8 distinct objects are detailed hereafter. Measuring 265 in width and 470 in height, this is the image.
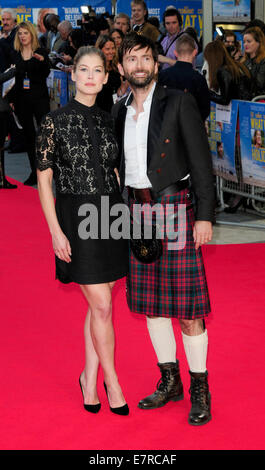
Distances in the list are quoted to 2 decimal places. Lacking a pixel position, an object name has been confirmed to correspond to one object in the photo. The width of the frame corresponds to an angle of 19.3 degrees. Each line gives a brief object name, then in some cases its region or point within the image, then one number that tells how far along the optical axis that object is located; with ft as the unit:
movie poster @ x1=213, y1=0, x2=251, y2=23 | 32.76
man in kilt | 12.24
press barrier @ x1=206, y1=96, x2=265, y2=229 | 24.99
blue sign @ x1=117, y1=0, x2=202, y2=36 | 55.42
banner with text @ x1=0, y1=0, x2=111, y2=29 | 54.65
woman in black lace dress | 12.24
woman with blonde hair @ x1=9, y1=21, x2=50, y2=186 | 33.12
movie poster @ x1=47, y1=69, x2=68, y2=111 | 39.19
